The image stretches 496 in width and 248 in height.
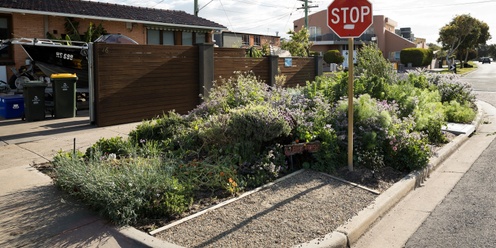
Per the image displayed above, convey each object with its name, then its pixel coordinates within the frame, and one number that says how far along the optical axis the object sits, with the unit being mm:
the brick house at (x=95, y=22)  17812
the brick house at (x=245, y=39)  29884
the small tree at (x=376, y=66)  11245
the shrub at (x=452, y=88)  13914
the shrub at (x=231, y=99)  8336
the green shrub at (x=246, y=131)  6609
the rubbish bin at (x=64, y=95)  11875
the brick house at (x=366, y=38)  62594
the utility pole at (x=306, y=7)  44794
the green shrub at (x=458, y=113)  12078
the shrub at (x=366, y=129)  6984
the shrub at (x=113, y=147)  7016
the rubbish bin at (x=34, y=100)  11594
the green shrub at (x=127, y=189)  4863
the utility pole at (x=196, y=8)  31344
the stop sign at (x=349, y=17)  6371
